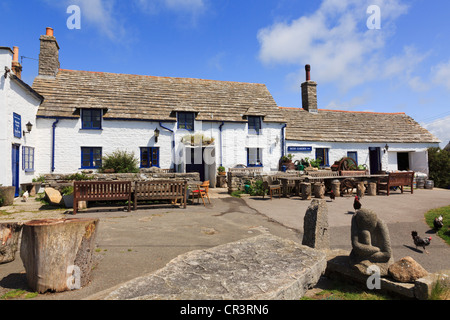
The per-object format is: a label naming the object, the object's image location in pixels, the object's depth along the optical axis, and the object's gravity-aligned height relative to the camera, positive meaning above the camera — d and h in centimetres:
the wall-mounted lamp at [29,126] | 1326 +250
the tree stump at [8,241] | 456 -132
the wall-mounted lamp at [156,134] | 1680 +244
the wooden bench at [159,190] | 968 -83
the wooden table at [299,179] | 1359 -67
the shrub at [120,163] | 1488 +44
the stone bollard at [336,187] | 1362 -113
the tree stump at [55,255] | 346 -123
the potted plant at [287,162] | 1847 +44
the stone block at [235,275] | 283 -146
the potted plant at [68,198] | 966 -109
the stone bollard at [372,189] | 1419 -133
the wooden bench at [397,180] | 1445 -86
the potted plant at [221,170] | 1770 -10
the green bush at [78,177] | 1190 -32
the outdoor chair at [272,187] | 1287 -101
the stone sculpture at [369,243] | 386 -126
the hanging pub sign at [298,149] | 2012 +155
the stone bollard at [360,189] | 1354 -127
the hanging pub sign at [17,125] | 1205 +237
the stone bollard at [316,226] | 503 -126
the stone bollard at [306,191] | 1274 -124
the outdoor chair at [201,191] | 1086 -101
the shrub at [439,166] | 2010 -5
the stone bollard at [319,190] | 1283 -121
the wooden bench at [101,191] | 877 -77
